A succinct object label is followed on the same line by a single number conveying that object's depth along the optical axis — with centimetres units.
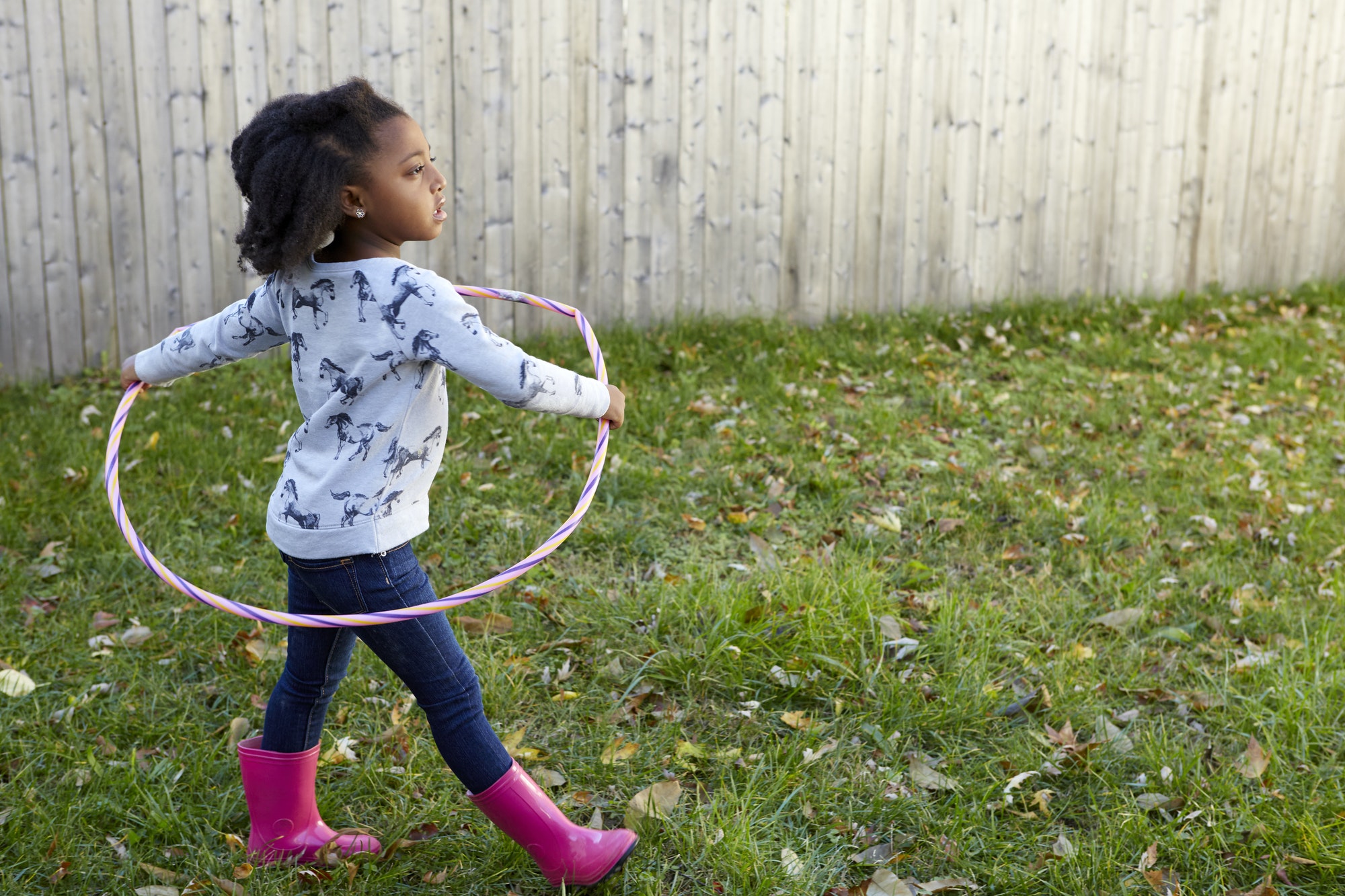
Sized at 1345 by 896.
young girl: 191
